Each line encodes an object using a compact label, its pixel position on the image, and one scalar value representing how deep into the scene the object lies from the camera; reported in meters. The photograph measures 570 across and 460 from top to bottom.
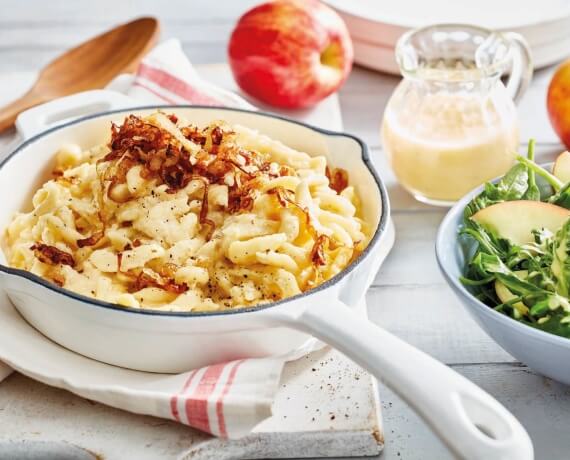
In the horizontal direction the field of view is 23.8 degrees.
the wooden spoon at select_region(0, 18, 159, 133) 0.84
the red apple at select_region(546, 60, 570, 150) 0.77
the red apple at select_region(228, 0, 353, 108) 0.83
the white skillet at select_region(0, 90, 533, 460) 0.54
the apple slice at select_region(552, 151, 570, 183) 0.66
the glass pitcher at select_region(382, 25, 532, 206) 0.73
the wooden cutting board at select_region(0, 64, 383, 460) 0.58
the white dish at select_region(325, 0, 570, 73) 0.86
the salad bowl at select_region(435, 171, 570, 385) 0.58
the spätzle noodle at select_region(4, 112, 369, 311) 0.62
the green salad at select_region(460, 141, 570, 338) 0.59
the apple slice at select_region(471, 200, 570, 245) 0.62
